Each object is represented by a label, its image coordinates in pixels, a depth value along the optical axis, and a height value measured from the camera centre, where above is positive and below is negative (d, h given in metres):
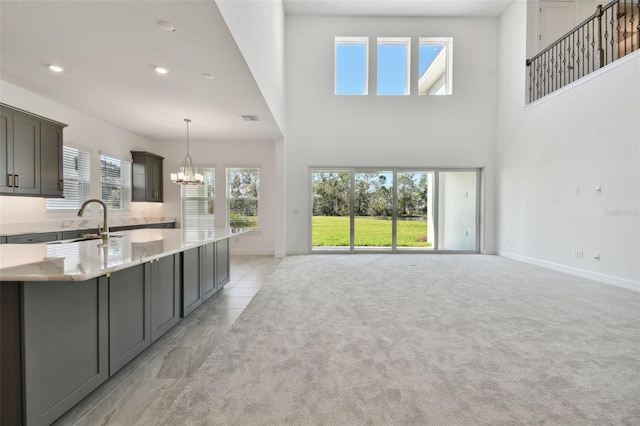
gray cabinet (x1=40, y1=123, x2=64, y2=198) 4.31 +0.71
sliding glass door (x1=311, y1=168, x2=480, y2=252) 7.56 -0.10
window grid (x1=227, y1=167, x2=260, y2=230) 7.68 +0.34
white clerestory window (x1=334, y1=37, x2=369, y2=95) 7.64 +3.76
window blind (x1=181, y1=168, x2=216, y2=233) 7.64 +0.15
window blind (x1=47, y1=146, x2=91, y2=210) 5.01 +0.54
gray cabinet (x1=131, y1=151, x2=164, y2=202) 6.79 +0.78
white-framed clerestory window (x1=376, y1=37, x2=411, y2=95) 7.64 +3.77
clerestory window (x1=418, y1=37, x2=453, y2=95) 7.70 +3.79
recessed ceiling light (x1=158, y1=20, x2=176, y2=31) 2.68 +1.70
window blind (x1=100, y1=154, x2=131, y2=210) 6.05 +0.59
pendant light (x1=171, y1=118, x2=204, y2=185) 5.51 +0.59
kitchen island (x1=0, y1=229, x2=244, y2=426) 1.38 -0.63
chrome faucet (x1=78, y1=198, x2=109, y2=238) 2.73 -0.20
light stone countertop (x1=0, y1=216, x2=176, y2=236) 3.89 -0.26
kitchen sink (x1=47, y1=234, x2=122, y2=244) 2.86 -0.28
